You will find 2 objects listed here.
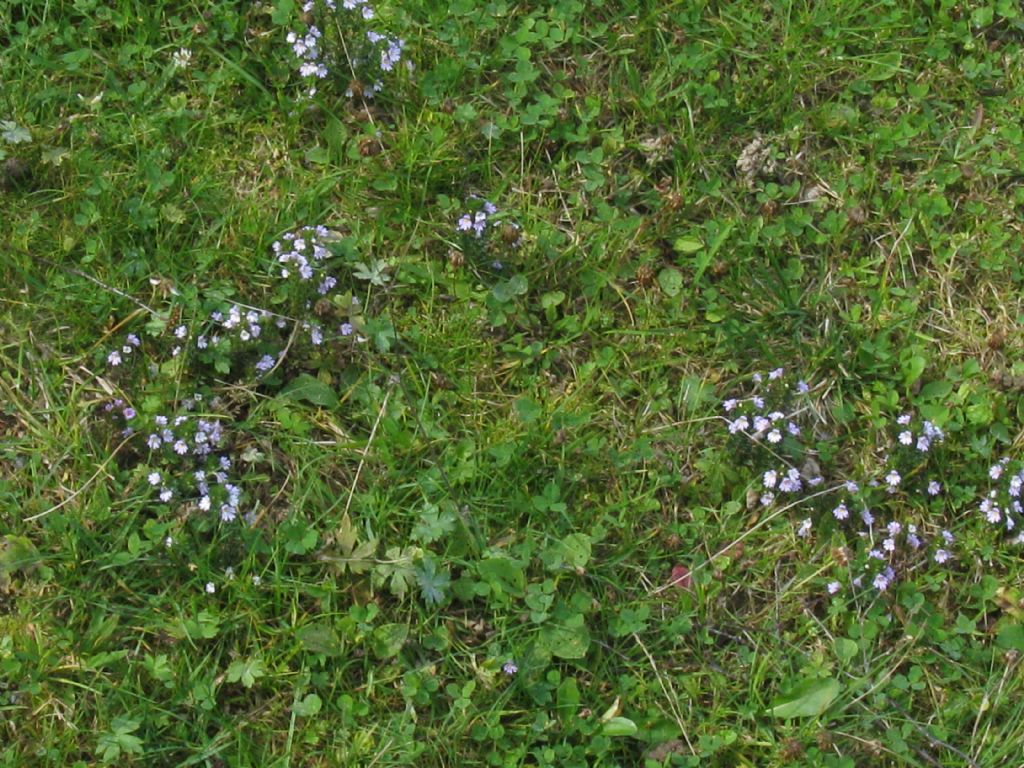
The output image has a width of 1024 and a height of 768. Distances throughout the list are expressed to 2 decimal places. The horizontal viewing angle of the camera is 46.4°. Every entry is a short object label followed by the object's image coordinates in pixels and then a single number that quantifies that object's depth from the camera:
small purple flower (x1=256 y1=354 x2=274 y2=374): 3.50
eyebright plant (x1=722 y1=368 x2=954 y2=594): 3.43
